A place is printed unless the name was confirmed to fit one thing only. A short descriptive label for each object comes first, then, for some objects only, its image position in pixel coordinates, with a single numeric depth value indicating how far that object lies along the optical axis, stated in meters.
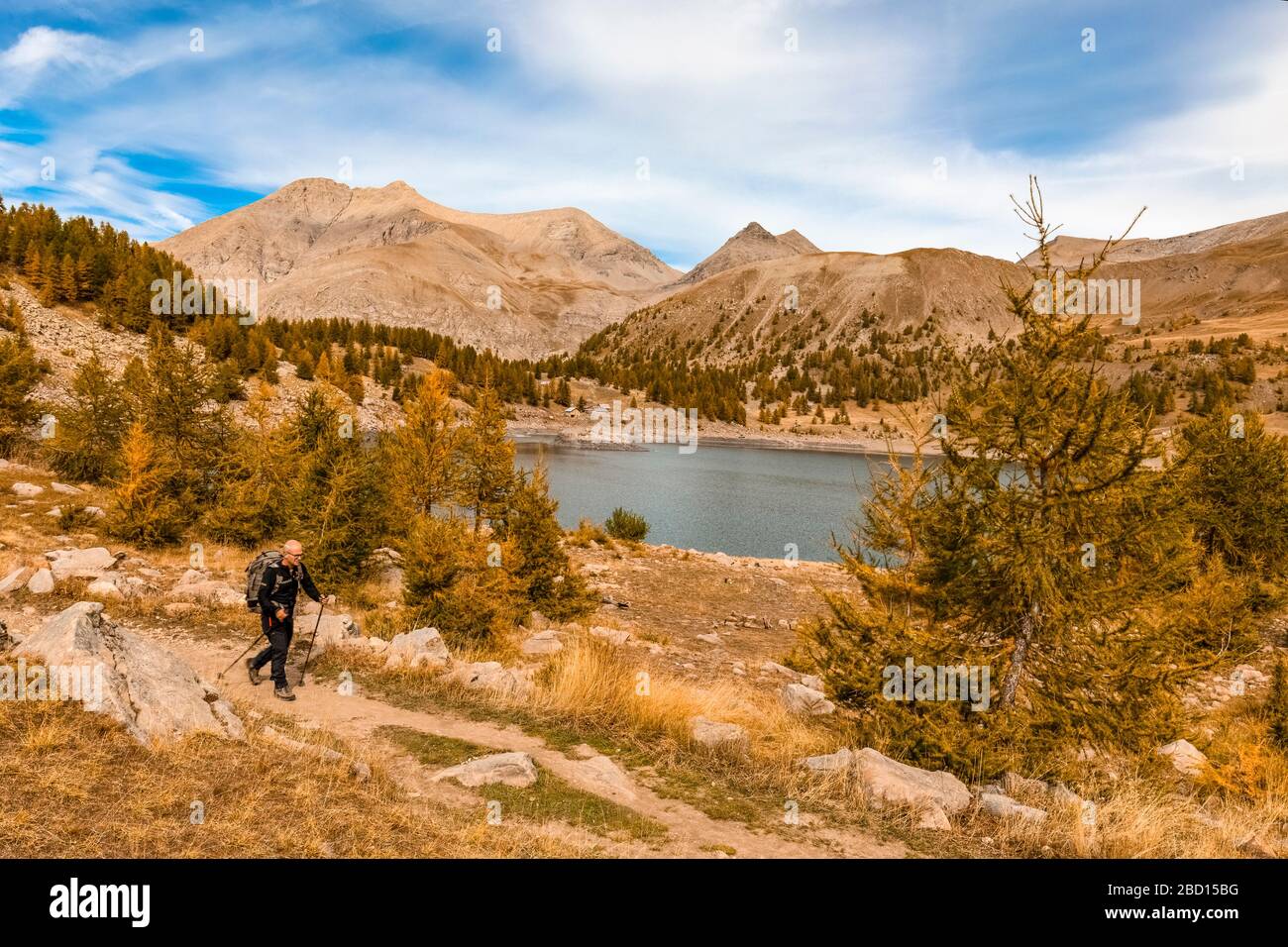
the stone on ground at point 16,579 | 13.12
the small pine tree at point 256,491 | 20.55
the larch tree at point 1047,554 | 8.15
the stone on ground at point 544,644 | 14.71
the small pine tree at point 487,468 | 16.88
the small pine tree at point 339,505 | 17.31
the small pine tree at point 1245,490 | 20.53
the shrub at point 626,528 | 35.03
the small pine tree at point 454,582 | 14.70
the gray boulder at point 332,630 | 12.55
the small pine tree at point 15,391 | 27.73
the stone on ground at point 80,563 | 14.31
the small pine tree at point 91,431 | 26.83
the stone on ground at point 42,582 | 13.23
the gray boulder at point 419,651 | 11.81
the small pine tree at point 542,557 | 17.11
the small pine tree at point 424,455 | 22.53
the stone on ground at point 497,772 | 7.50
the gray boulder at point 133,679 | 7.18
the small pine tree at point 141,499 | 19.44
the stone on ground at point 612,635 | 17.12
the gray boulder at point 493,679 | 10.99
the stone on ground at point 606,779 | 7.54
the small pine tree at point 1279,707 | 12.15
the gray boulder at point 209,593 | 14.48
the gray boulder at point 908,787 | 7.51
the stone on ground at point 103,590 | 13.43
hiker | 10.17
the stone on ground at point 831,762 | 8.23
